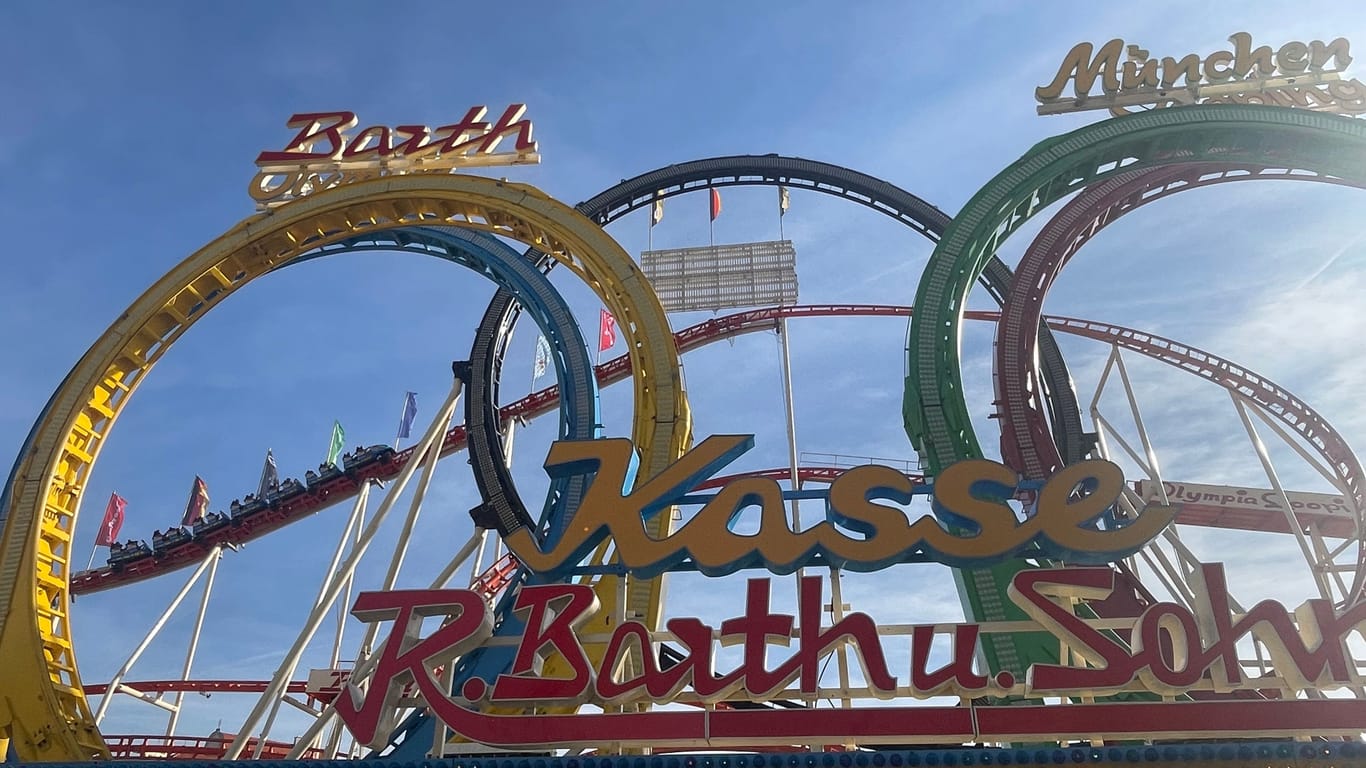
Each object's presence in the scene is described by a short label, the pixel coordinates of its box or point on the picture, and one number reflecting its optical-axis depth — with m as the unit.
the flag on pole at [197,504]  27.97
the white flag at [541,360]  23.56
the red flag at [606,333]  20.91
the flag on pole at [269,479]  28.23
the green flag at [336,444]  28.86
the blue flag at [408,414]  28.25
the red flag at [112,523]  26.86
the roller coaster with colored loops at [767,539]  7.71
